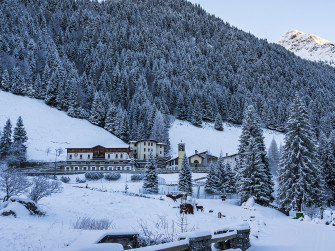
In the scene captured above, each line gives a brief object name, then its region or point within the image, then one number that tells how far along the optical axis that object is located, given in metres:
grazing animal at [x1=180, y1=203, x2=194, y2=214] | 24.84
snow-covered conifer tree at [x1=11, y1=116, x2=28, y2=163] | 60.47
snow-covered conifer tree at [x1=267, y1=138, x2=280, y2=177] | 75.74
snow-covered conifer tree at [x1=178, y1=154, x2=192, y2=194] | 46.06
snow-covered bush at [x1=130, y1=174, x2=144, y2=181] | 53.58
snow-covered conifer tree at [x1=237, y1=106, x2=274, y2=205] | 35.16
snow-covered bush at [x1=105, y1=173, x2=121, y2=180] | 54.00
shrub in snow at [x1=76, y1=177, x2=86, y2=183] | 50.81
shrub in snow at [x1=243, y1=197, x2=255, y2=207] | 33.09
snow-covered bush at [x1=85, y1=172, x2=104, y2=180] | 53.62
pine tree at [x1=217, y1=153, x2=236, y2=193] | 47.50
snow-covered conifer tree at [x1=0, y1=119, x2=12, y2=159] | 60.66
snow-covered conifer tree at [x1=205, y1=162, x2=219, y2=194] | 47.47
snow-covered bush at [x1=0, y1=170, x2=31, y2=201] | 22.52
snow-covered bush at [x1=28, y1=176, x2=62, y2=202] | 22.86
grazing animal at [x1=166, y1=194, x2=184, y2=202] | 33.33
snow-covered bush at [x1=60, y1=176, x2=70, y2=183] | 49.61
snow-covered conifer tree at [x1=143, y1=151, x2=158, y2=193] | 43.77
